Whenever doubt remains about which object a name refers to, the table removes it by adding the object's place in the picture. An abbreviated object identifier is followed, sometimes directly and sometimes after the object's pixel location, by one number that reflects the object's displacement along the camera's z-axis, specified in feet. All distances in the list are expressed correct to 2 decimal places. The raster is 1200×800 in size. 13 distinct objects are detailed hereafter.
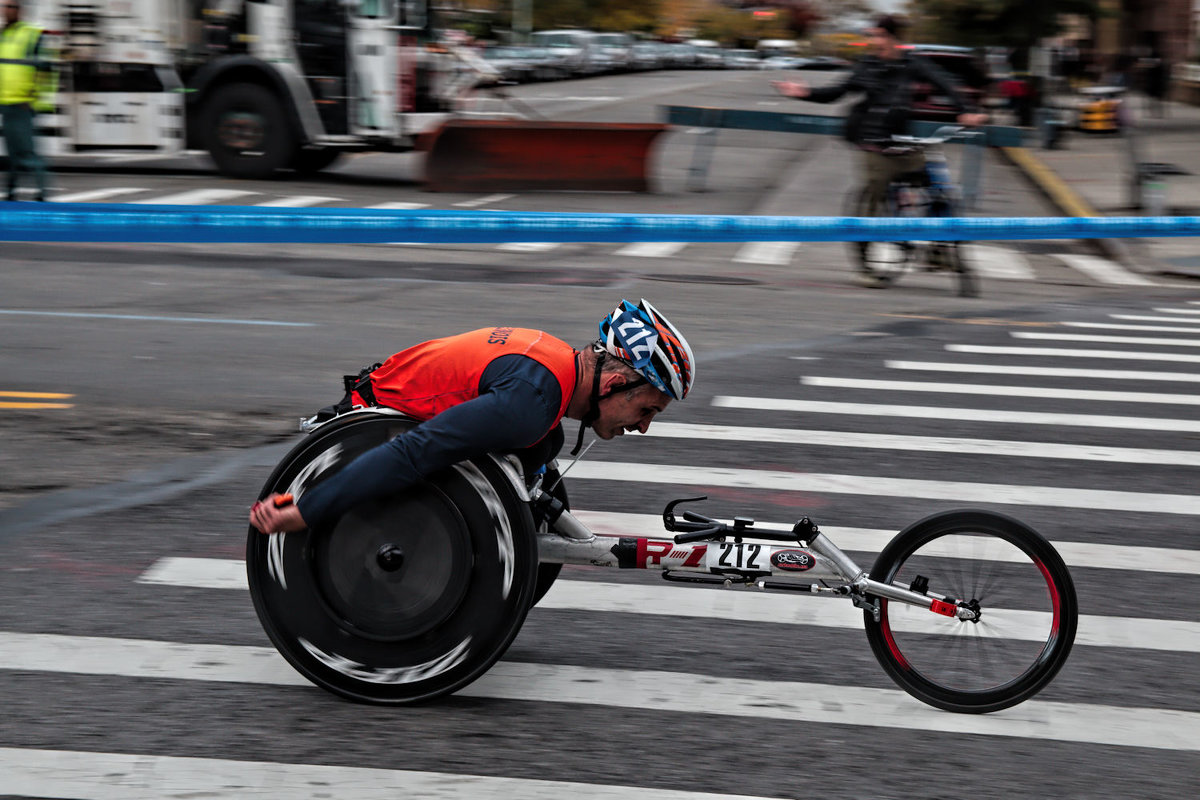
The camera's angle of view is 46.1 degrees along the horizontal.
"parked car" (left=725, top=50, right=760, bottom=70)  264.11
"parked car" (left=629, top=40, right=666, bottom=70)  217.15
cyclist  43.27
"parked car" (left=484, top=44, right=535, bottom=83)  179.52
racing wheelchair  13.97
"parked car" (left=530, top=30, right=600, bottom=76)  188.55
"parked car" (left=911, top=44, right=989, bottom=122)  111.04
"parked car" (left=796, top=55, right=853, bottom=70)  259.58
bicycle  44.29
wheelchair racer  13.46
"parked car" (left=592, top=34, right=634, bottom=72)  201.67
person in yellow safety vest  48.70
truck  60.29
